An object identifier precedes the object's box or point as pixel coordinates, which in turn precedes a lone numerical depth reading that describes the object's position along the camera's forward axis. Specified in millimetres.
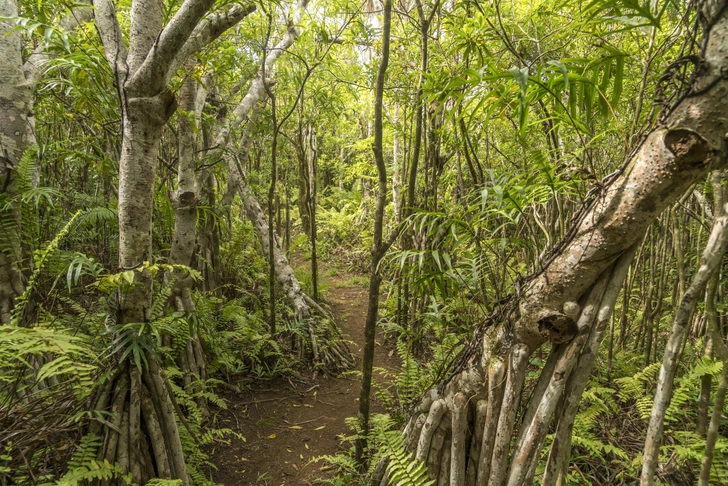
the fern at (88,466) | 1866
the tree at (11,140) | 2191
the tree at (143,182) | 1914
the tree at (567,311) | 1109
